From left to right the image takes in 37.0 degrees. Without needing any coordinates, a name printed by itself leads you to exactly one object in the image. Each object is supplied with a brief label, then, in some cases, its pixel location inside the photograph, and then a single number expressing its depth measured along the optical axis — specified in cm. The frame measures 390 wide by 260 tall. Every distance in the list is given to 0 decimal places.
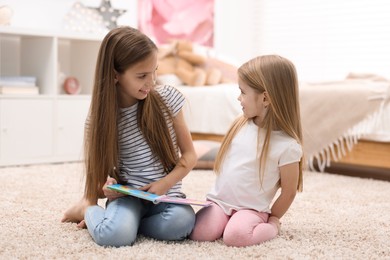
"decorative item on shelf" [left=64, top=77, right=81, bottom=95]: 329
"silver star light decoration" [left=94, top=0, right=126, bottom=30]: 345
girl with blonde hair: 143
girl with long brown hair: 139
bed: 259
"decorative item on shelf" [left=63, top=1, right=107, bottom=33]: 335
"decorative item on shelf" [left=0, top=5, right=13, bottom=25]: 298
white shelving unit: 290
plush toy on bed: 351
